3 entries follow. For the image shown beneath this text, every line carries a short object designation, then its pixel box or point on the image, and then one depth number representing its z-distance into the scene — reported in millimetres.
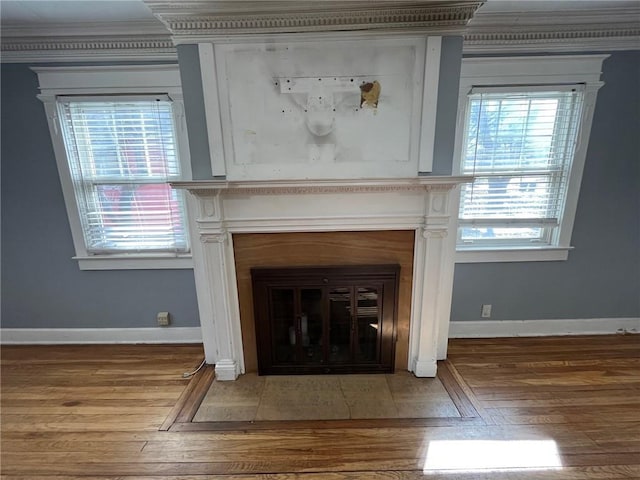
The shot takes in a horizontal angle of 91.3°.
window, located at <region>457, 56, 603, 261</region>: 2213
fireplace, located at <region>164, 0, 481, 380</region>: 1722
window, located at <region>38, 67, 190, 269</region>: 2252
